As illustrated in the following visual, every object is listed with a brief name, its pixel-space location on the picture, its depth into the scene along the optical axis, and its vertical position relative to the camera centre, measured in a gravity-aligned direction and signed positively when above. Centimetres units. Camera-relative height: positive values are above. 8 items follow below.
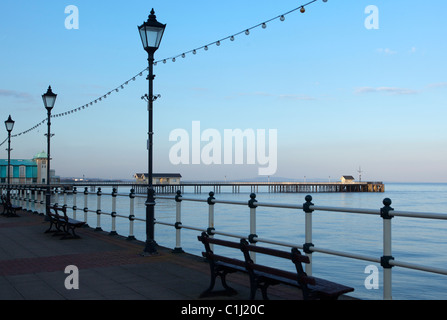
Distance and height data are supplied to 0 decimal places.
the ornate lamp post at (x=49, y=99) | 1792 +254
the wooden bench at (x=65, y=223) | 1276 -140
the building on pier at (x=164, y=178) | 15712 -258
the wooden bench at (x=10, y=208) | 2120 -165
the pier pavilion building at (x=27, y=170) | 11469 -10
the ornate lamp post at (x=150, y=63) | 1038 +228
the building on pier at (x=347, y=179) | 16692 -295
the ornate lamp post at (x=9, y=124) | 2475 +227
